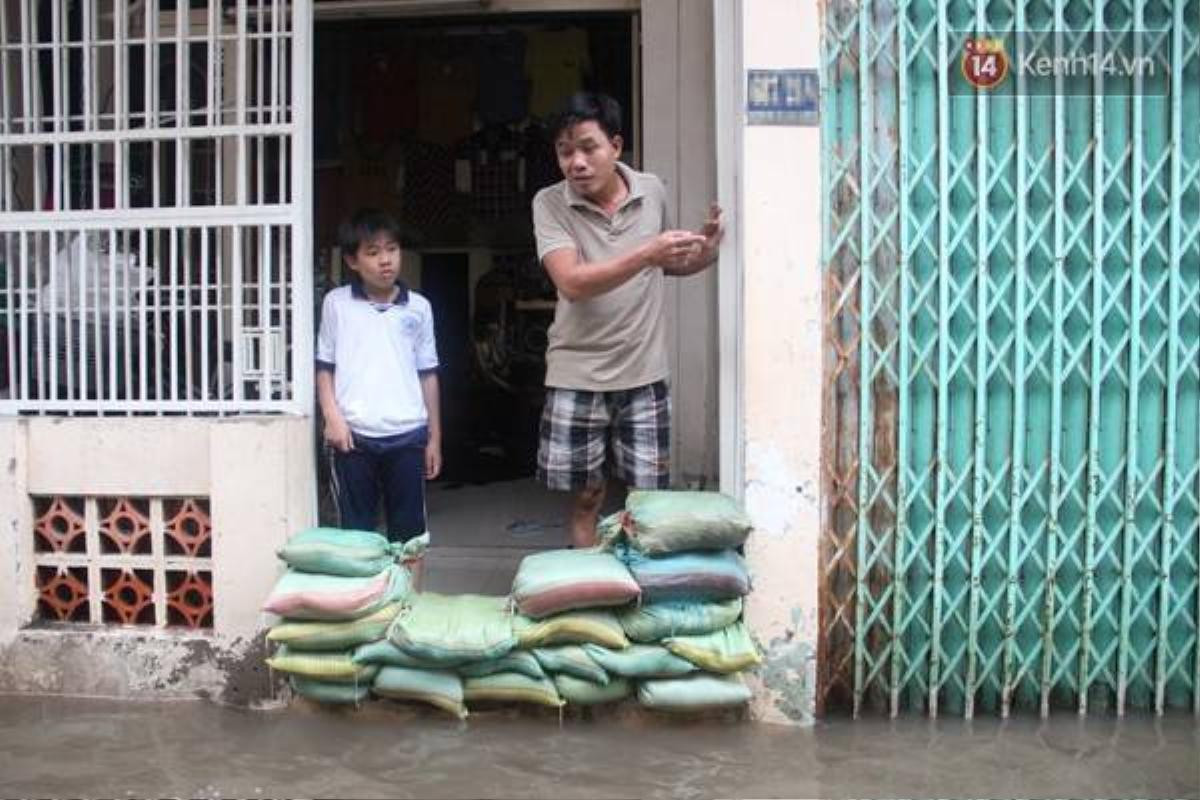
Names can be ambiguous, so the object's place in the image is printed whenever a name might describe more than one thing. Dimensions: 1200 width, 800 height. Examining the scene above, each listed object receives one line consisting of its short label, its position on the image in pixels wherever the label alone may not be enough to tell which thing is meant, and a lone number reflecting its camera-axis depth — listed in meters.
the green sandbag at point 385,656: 3.81
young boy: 4.17
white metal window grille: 4.15
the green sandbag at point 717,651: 3.70
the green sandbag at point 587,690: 3.81
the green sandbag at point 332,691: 3.92
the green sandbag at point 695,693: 3.77
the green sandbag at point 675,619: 3.75
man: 4.05
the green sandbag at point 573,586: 3.68
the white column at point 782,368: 3.82
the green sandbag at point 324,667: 3.84
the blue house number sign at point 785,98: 3.80
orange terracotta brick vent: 4.27
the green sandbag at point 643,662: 3.76
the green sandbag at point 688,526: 3.71
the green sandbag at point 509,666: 3.80
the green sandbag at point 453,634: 3.71
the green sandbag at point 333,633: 3.80
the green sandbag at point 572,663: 3.76
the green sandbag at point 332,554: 3.82
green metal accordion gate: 3.82
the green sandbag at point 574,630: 3.73
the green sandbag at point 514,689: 3.81
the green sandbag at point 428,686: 3.83
